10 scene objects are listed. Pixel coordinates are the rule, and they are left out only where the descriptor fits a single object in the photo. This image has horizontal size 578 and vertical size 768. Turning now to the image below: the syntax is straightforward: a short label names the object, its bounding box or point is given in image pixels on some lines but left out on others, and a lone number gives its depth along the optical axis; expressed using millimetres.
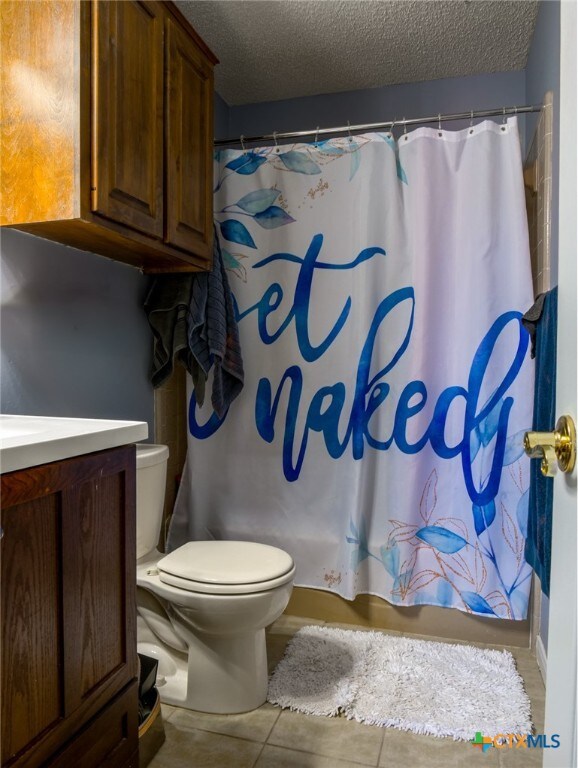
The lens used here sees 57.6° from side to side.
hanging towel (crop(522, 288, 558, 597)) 1250
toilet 1529
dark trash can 1411
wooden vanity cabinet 816
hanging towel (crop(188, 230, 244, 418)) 2023
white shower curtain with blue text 1954
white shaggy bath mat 1556
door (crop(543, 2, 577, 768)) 583
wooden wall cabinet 1309
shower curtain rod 1933
